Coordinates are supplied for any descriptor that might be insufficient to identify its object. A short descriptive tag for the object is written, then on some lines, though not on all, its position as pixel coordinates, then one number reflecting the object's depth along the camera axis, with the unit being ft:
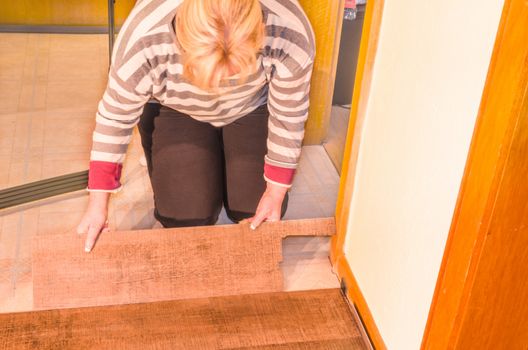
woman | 3.85
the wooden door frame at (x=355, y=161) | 4.71
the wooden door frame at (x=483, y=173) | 2.89
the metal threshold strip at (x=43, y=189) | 6.36
